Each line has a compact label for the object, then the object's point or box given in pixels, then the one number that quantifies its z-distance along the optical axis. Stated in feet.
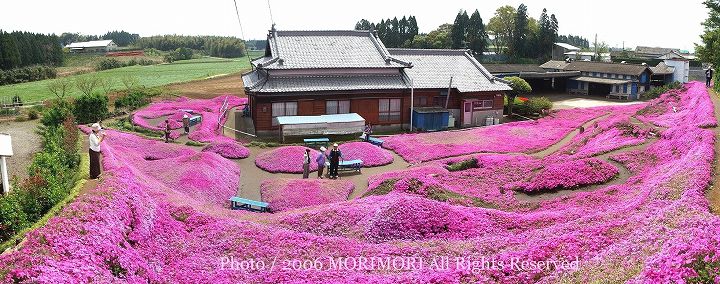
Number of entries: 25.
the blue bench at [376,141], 124.56
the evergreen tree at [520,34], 378.92
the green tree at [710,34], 147.54
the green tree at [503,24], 400.26
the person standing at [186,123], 135.23
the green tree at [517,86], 182.72
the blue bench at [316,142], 121.29
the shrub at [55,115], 132.74
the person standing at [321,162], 92.43
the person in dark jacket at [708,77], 158.92
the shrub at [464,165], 96.40
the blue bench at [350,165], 97.14
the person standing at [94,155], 59.06
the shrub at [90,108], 150.82
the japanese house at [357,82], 139.54
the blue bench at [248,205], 73.46
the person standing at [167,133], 122.52
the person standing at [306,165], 91.25
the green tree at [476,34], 388.16
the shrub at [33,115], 162.50
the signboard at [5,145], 54.80
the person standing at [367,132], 126.77
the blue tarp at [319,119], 130.93
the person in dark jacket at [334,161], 91.36
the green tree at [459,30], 388.37
